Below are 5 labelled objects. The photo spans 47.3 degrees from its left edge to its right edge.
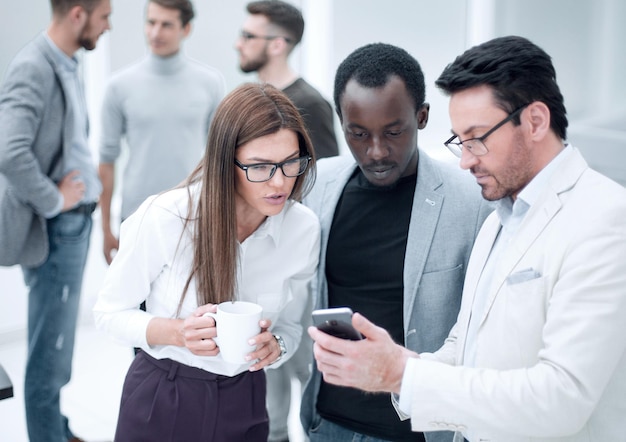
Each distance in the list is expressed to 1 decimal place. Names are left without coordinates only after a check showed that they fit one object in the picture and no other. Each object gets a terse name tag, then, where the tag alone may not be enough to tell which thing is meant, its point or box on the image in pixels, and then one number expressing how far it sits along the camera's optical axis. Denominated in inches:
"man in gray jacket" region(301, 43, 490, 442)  63.8
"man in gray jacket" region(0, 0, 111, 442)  97.0
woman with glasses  59.6
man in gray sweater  128.7
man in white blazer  43.2
